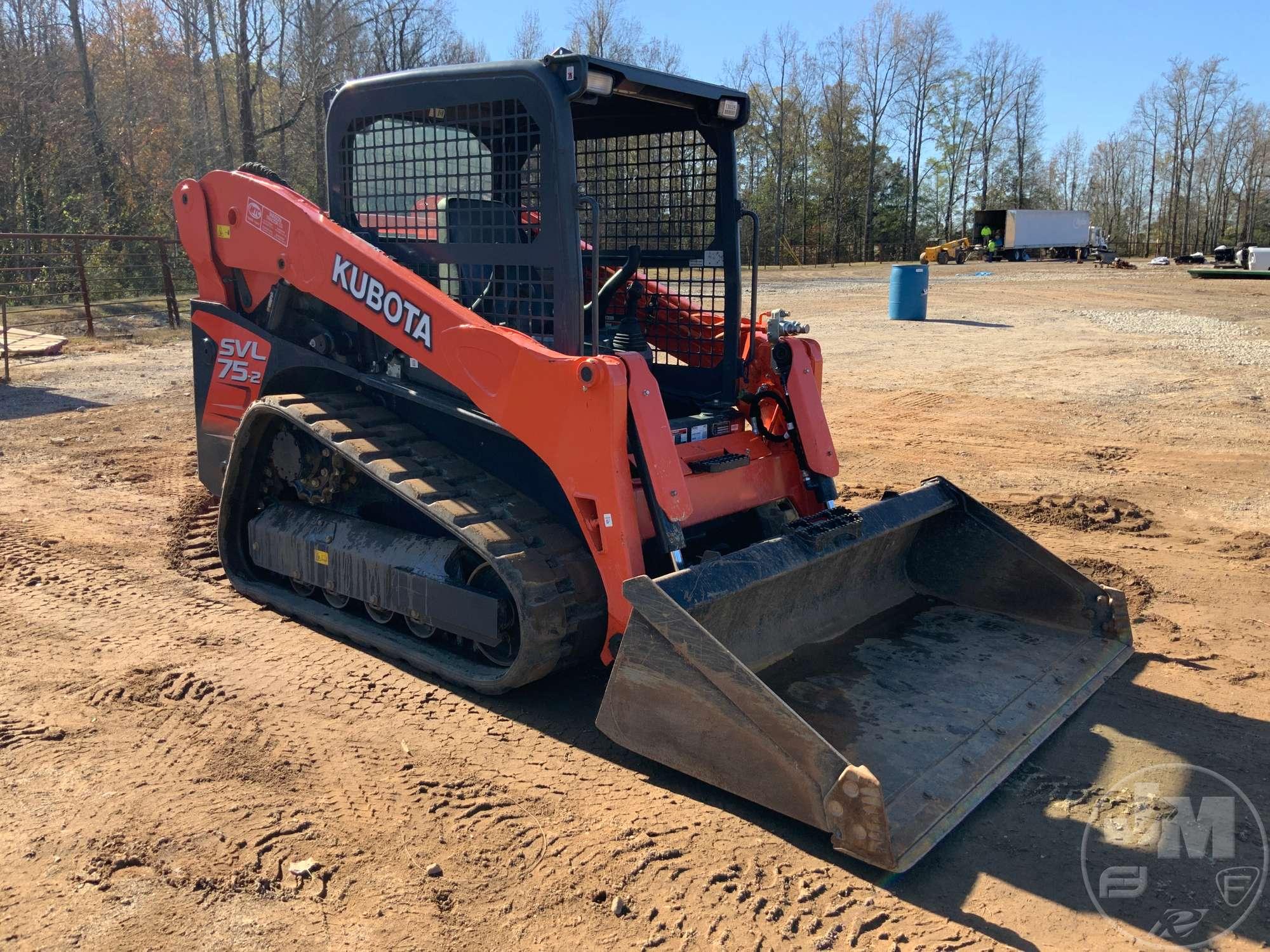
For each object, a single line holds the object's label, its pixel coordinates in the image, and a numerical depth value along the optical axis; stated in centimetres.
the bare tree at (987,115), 6334
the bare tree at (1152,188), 6334
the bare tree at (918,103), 5769
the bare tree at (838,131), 5591
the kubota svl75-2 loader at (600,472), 350
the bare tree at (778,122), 5356
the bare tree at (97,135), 2364
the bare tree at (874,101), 5681
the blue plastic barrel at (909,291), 1794
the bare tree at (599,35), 4306
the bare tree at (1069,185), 6950
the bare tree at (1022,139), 6462
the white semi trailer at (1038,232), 4828
